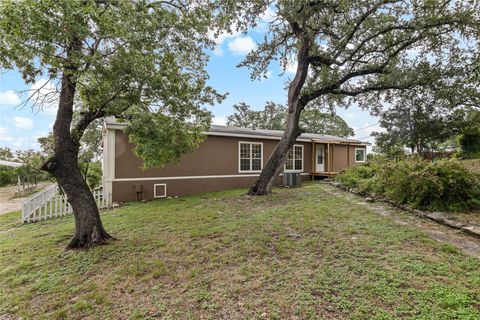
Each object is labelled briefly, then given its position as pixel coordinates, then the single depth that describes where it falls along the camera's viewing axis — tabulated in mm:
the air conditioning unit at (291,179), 11953
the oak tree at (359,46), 7551
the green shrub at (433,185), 5520
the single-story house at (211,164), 8977
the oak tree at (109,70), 2971
